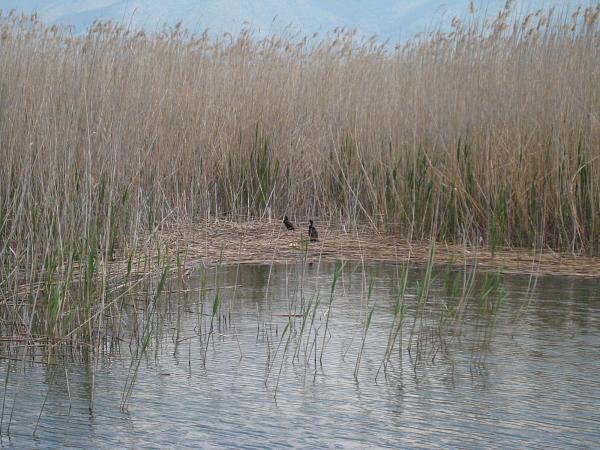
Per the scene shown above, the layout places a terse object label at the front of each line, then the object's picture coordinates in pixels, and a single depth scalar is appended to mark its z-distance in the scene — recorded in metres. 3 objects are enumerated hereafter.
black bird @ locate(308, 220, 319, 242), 13.52
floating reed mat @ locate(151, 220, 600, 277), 12.08
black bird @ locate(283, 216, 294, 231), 14.44
